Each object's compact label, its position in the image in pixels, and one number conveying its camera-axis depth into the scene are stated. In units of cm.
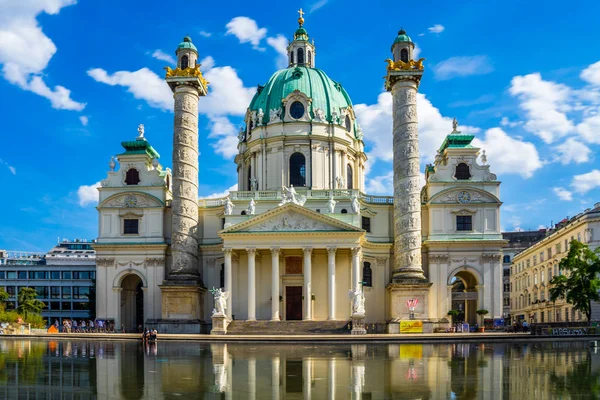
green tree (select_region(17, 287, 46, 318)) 7512
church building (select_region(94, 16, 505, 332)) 5734
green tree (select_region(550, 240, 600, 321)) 5397
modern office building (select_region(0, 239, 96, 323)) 10038
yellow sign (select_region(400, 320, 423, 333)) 5453
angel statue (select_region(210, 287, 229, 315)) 5453
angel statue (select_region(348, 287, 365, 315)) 5284
